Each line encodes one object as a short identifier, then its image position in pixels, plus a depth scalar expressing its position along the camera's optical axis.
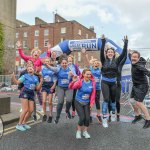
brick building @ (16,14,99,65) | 32.22
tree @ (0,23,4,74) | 17.17
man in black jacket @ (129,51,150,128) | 4.03
